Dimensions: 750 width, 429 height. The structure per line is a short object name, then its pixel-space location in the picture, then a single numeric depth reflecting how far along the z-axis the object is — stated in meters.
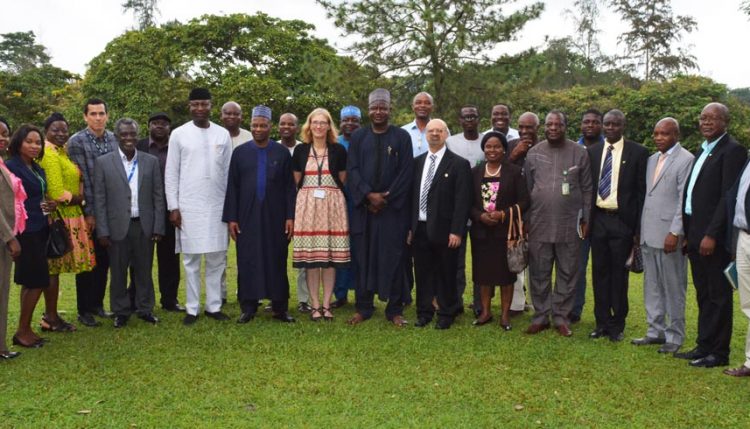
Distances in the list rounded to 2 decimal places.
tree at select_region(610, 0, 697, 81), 38.84
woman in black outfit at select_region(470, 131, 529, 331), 6.95
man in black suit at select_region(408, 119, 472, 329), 7.04
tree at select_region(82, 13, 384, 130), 30.05
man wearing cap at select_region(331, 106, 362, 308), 8.29
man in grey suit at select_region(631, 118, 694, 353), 6.19
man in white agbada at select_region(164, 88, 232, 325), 7.37
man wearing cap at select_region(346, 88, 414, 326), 7.20
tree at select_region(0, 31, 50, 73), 52.81
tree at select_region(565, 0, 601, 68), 43.00
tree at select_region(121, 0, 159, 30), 45.16
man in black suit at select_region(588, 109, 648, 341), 6.50
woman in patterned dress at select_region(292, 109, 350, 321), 7.32
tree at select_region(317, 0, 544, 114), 19.78
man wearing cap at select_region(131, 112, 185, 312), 7.96
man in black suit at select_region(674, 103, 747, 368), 5.71
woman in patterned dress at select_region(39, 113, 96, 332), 6.65
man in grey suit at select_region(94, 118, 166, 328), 7.07
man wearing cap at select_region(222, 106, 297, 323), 7.39
